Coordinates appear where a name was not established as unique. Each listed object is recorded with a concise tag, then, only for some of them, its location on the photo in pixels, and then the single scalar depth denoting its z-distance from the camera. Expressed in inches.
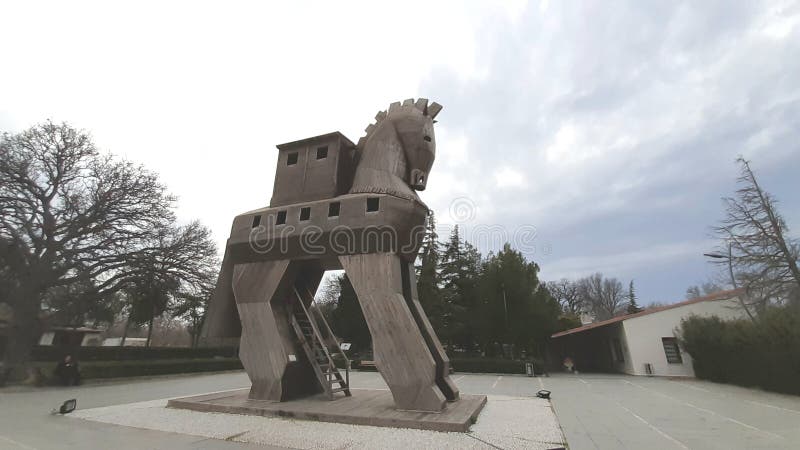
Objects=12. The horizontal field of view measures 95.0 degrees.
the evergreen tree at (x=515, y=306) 992.2
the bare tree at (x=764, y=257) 574.2
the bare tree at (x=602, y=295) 2095.2
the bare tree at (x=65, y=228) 626.8
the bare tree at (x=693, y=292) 1859.0
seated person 592.4
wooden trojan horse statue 308.3
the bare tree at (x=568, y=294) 2030.1
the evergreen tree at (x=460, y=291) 1104.2
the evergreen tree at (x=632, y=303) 1683.1
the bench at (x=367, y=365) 983.9
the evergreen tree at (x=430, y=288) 1110.4
